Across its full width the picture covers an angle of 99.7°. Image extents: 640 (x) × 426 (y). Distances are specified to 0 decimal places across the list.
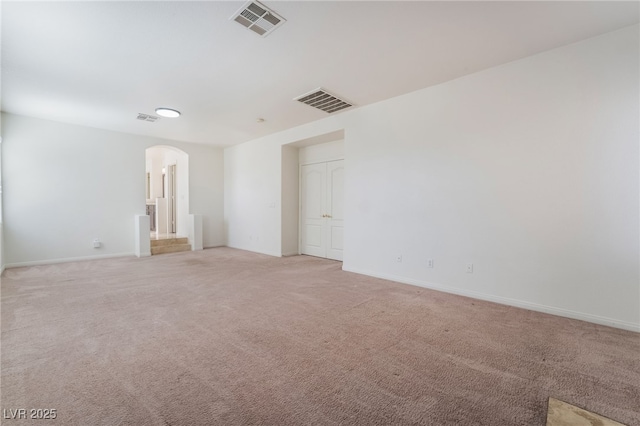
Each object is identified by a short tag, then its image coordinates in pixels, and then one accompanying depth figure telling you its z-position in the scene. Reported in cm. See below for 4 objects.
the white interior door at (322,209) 577
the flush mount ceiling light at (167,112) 458
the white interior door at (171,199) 858
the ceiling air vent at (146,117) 494
